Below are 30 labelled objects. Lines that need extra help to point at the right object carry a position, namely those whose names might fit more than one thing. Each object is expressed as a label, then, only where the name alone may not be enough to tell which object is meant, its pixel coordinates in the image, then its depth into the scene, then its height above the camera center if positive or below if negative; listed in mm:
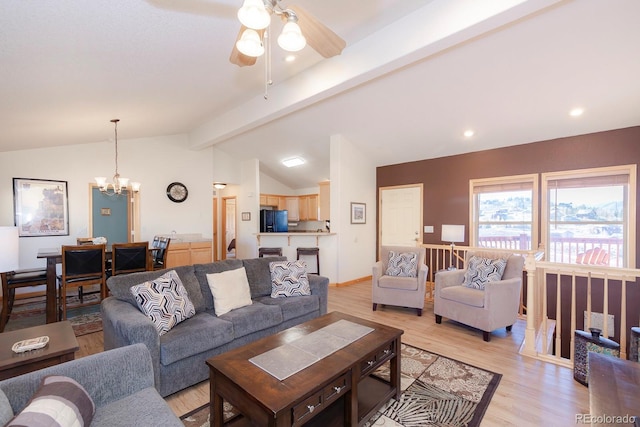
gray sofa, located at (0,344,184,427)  1207 -835
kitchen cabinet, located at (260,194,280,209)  8014 +284
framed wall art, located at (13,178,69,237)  4656 +62
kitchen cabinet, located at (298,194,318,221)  8070 +82
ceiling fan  1397 +1035
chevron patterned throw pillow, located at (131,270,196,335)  2188 -726
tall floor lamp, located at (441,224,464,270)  4484 -373
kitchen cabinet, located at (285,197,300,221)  8461 +55
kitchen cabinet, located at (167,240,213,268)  5734 -888
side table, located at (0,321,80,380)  1474 -779
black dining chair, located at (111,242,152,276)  3791 -646
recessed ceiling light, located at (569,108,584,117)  3855 +1318
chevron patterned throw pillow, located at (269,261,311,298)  3143 -783
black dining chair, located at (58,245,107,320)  3479 -709
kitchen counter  5596 -503
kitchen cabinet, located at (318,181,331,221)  7415 +235
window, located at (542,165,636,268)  4121 -107
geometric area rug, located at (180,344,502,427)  1898 -1395
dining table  3396 -898
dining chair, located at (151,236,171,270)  4496 -703
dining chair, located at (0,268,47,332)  3213 -840
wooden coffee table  1362 -910
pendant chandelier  4473 +435
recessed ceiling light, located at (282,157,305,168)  6863 +1174
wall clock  6273 +407
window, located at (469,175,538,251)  4848 -50
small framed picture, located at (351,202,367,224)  5925 -70
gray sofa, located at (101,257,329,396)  2010 -938
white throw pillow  2639 -766
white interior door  6105 -119
